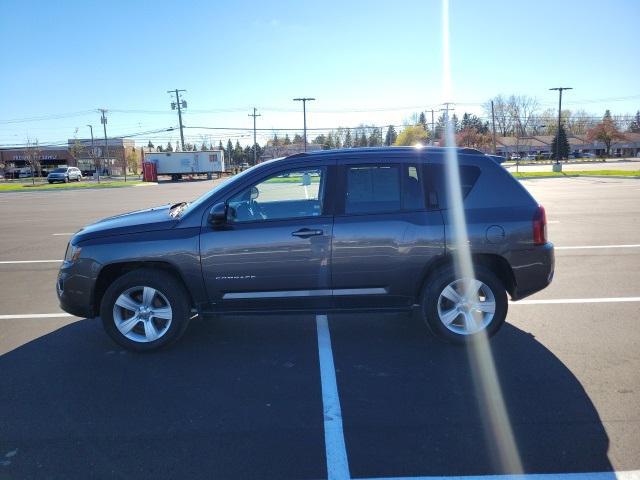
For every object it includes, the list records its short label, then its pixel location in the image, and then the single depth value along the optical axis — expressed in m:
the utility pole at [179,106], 69.81
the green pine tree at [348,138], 90.11
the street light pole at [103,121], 66.94
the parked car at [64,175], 53.34
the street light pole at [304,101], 63.15
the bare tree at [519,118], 108.75
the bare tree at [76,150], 91.25
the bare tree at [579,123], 134.38
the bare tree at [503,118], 106.29
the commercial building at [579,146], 116.44
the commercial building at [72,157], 93.79
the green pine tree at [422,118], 130.88
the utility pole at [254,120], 83.19
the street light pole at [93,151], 82.09
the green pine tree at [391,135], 83.26
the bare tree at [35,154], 68.07
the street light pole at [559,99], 49.59
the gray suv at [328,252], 4.50
